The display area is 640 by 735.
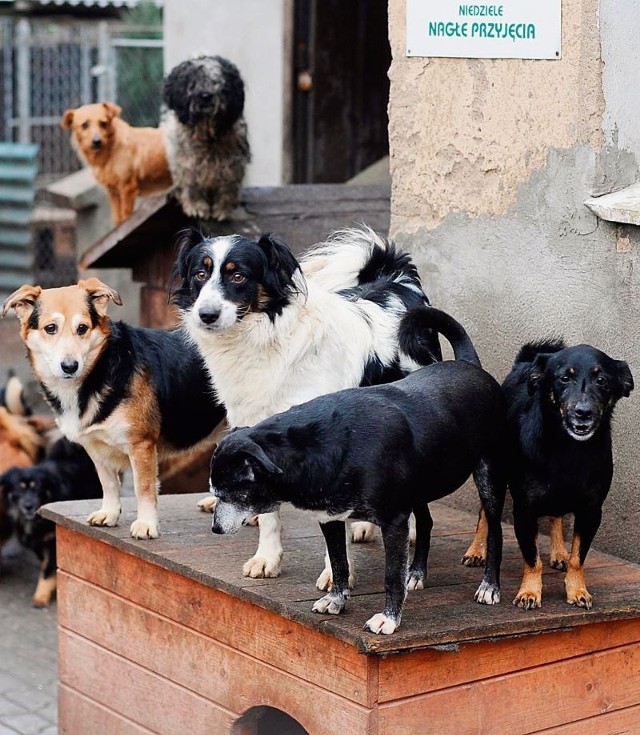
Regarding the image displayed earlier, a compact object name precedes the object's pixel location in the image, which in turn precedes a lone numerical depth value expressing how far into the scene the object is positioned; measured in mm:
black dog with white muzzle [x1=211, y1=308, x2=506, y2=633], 6586
